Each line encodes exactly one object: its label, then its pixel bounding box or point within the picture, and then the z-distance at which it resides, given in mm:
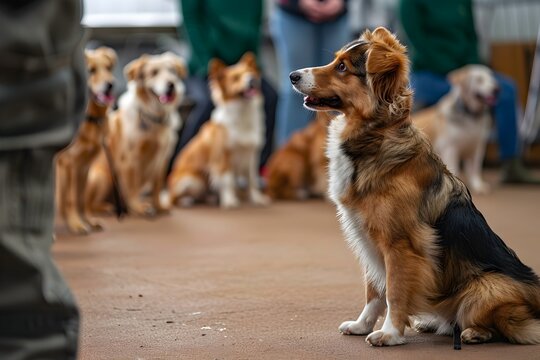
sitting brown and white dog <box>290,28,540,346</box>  4815
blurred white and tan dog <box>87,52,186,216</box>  12484
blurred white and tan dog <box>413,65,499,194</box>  15066
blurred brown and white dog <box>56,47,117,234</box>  10586
